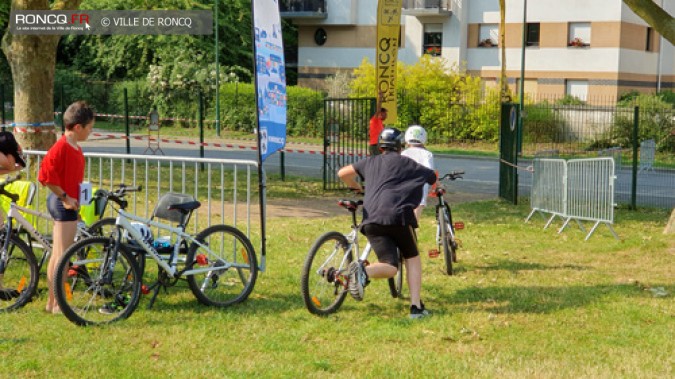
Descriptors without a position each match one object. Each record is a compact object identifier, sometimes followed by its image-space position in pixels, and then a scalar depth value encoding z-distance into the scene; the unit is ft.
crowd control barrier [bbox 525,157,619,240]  43.27
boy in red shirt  25.67
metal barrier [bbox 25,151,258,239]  32.01
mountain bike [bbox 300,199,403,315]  26.48
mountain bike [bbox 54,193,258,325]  25.48
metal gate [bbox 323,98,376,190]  64.44
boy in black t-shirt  26.32
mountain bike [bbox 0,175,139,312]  27.14
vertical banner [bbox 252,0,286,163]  29.12
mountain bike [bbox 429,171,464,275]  33.68
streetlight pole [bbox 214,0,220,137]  125.70
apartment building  134.72
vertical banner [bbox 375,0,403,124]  57.21
